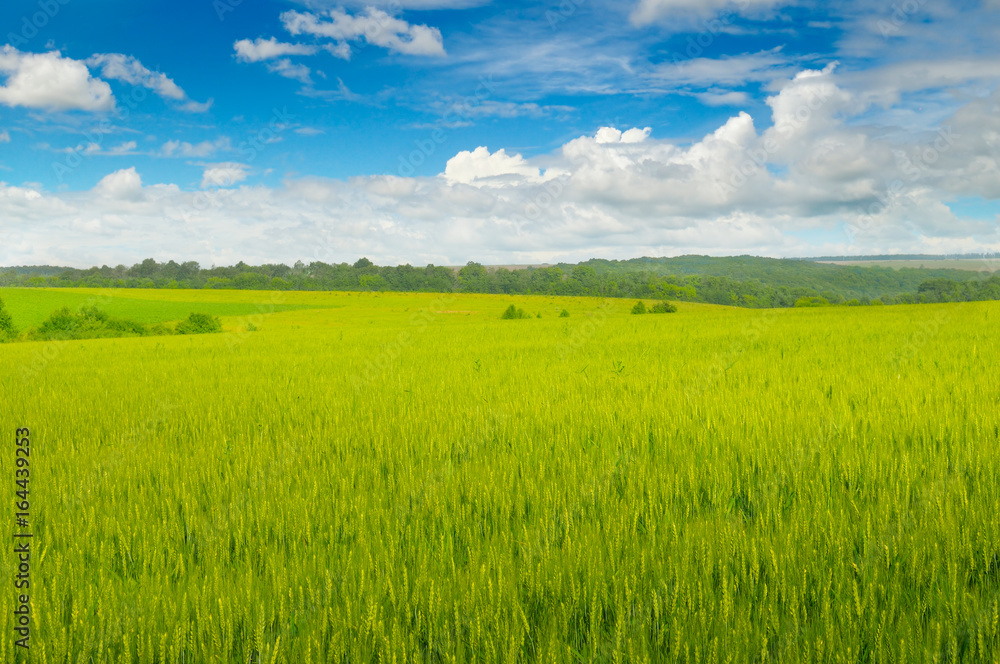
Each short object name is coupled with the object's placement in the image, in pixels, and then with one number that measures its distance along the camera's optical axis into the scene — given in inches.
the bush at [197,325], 1658.5
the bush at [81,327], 1600.6
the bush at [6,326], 1770.3
